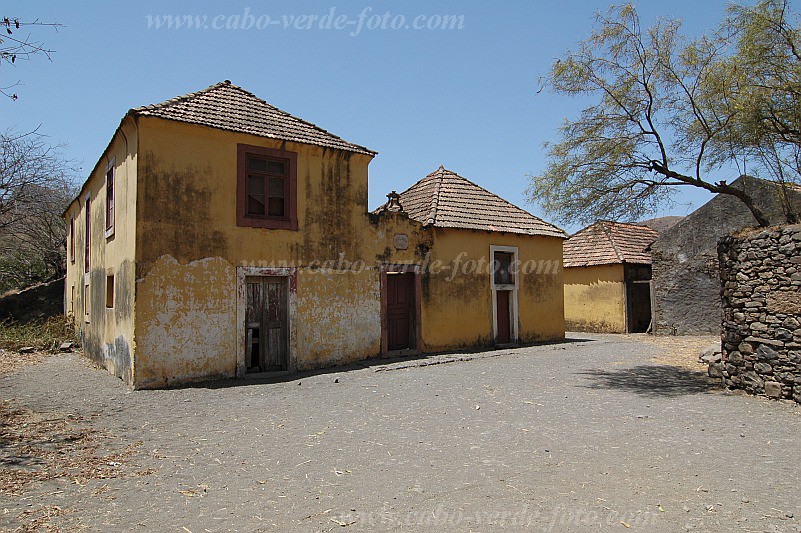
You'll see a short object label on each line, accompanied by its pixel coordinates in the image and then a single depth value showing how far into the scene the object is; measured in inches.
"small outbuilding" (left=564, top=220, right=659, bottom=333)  876.6
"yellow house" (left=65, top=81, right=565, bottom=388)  426.6
